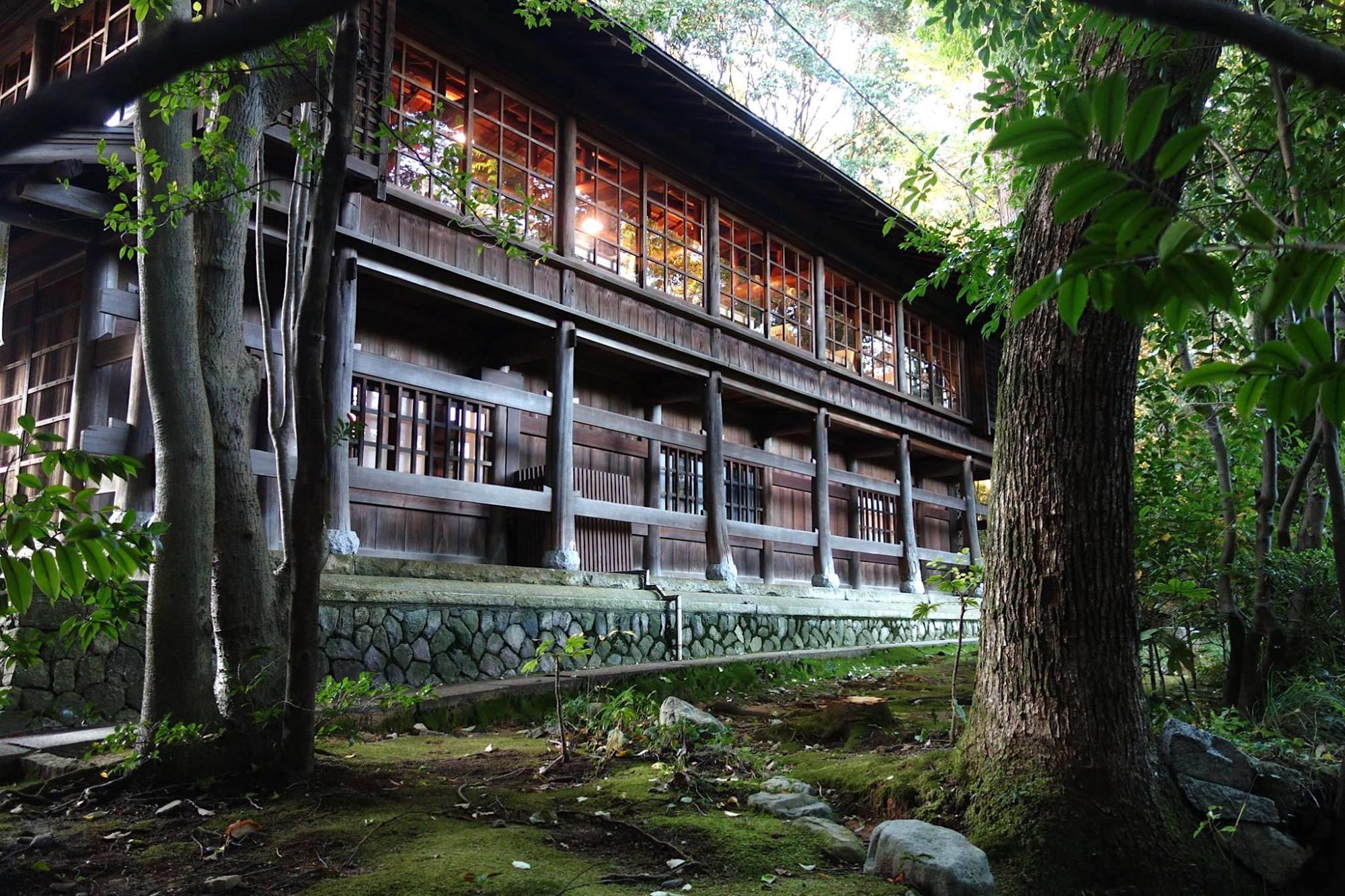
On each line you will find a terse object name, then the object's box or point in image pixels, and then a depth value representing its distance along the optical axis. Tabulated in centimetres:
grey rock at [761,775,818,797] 422
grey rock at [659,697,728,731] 509
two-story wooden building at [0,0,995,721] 774
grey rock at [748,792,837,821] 390
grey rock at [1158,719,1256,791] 403
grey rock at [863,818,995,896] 316
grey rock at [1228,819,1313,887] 396
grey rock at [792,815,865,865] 354
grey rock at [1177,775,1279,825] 391
